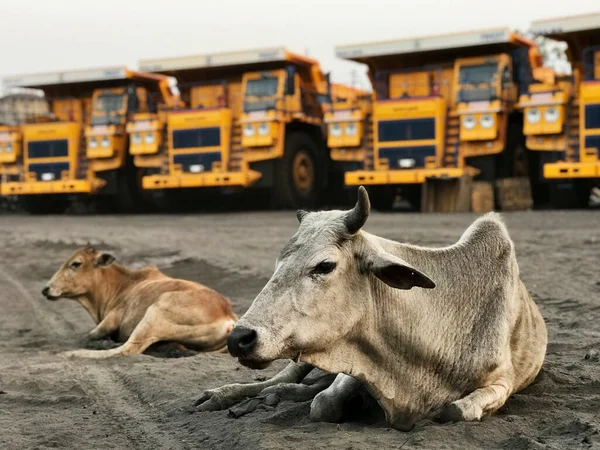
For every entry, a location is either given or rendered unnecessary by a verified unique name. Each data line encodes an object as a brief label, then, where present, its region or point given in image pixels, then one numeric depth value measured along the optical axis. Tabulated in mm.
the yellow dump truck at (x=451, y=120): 16438
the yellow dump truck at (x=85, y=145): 20828
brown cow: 6703
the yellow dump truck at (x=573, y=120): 15180
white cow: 3861
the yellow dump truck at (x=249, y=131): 18828
